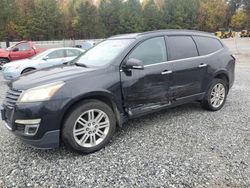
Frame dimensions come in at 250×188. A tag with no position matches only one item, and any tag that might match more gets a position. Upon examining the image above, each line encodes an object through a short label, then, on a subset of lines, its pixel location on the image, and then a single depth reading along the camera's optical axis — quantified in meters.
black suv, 2.52
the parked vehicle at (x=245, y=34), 41.62
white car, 7.30
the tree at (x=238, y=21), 56.23
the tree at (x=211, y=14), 52.83
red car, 10.94
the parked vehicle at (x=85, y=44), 15.22
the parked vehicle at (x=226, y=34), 40.68
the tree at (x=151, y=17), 44.54
